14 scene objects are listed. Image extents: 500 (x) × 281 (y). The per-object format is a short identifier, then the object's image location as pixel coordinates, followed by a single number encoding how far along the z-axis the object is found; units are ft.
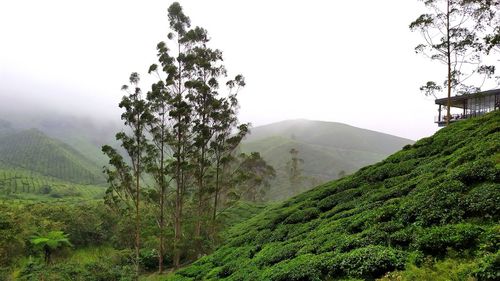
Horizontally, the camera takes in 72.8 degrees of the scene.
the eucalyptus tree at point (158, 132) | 120.88
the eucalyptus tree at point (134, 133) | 118.83
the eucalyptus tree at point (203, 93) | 127.13
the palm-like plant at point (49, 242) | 140.66
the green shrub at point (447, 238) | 40.29
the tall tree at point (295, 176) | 352.77
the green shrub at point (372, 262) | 42.55
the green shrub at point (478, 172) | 50.57
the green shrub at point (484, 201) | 43.39
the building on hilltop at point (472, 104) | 179.83
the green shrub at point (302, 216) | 87.86
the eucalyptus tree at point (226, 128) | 135.36
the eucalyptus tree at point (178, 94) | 120.16
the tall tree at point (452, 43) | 127.95
